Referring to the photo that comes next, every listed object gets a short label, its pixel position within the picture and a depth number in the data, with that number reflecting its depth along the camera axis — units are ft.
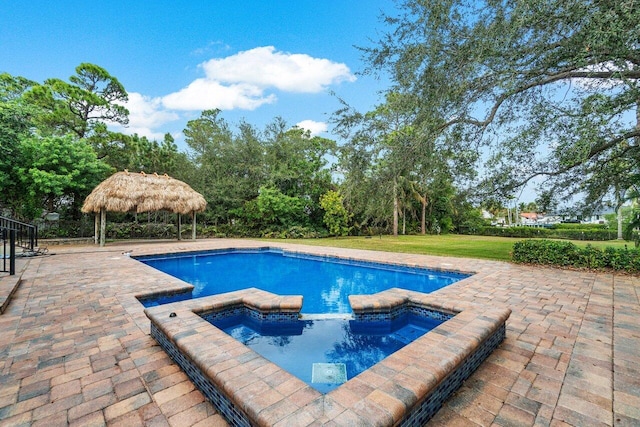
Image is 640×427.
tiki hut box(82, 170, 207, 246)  42.63
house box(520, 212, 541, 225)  226.58
